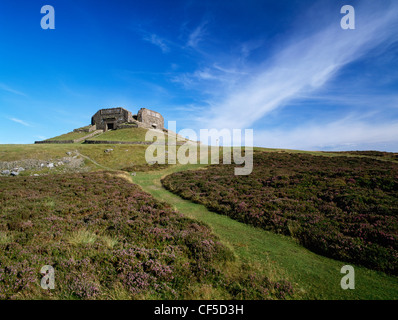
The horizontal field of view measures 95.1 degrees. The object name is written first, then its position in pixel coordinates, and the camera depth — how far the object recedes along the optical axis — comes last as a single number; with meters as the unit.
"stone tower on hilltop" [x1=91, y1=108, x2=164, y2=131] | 78.50
